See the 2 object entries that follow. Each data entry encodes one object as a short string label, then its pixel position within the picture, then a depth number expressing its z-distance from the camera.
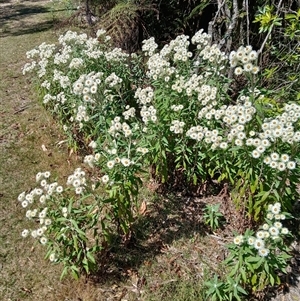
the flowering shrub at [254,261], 2.13
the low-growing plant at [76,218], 2.43
